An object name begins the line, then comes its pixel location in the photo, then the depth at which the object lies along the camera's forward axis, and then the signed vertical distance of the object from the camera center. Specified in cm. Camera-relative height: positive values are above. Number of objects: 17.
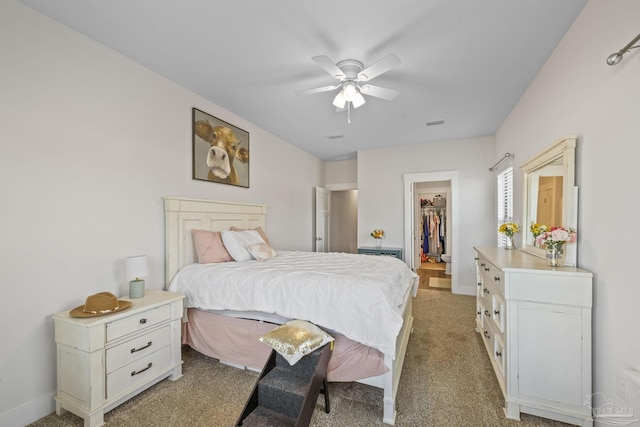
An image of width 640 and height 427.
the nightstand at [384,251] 492 -77
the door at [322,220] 573 -22
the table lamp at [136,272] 213 -51
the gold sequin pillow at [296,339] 171 -87
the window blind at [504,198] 360 +20
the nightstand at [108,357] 169 -102
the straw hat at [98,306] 179 -67
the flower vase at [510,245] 309 -40
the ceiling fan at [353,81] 213 +114
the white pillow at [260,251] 300 -48
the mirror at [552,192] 192 +17
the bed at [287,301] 184 -74
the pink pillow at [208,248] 279 -41
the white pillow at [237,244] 294 -39
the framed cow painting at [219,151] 309 +75
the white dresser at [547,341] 164 -84
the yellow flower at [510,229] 301 -20
